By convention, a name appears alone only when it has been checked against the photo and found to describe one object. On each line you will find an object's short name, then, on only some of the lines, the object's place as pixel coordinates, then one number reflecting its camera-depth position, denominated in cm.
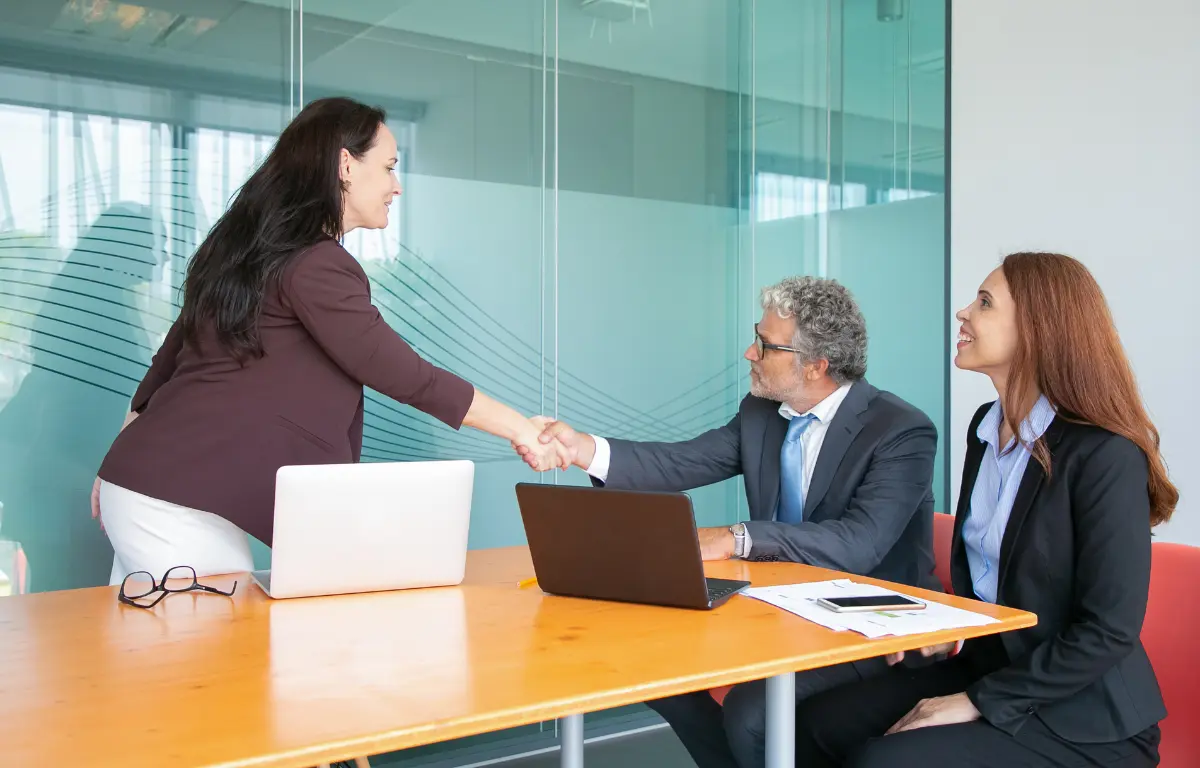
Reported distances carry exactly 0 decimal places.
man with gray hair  232
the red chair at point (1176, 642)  205
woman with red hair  188
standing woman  219
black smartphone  177
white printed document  167
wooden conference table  115
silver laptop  183
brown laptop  177
